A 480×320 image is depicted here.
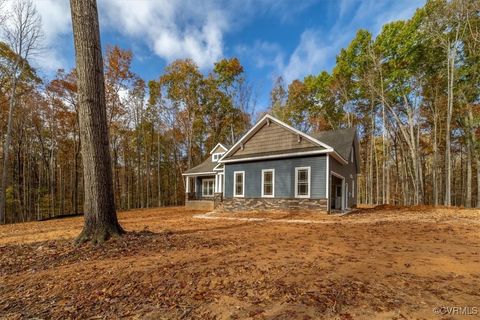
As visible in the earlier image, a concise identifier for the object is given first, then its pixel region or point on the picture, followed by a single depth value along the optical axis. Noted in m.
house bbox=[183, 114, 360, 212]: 12.18
